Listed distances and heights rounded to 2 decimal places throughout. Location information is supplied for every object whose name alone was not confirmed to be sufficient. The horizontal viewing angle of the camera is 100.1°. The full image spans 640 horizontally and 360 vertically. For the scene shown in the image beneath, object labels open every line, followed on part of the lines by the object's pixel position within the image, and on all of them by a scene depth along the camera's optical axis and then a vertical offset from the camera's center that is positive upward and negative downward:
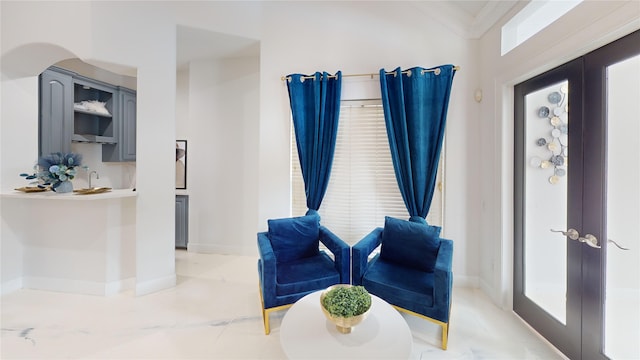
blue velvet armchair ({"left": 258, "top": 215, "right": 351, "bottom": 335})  2.07 -0.74
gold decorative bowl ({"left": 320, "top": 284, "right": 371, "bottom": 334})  1.37 -0.72
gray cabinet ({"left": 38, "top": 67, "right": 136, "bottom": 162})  3.00 +0.81
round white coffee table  1.30 -0.82
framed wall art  4.09 +0.22
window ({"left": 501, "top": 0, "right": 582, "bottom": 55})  2.06 +1.37
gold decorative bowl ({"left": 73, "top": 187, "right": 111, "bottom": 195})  2.48 -0.13
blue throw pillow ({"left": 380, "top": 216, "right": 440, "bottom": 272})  2.28 -0.57
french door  1.49 -0.13
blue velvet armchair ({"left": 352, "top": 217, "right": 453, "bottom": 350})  1.90 -0.74
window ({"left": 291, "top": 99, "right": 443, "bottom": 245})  3.05 -0.01
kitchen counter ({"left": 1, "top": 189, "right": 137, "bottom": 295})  2.69 -0.65
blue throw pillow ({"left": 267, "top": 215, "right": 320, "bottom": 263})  2.50 -0.56
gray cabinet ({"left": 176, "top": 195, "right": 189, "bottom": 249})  4.09 -0.65
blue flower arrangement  2.38 +0.07
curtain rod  2.76 +1.15
